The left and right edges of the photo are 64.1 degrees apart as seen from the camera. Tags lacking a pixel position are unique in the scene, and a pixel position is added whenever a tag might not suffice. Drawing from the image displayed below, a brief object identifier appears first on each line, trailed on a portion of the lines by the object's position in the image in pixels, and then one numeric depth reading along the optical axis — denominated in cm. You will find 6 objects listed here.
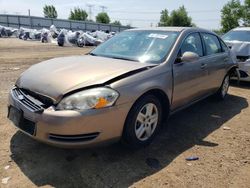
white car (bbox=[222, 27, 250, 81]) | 519
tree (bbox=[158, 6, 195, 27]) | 3971
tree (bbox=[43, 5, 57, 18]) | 6448
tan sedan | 211
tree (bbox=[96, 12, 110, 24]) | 5398
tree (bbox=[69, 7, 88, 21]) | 5786
